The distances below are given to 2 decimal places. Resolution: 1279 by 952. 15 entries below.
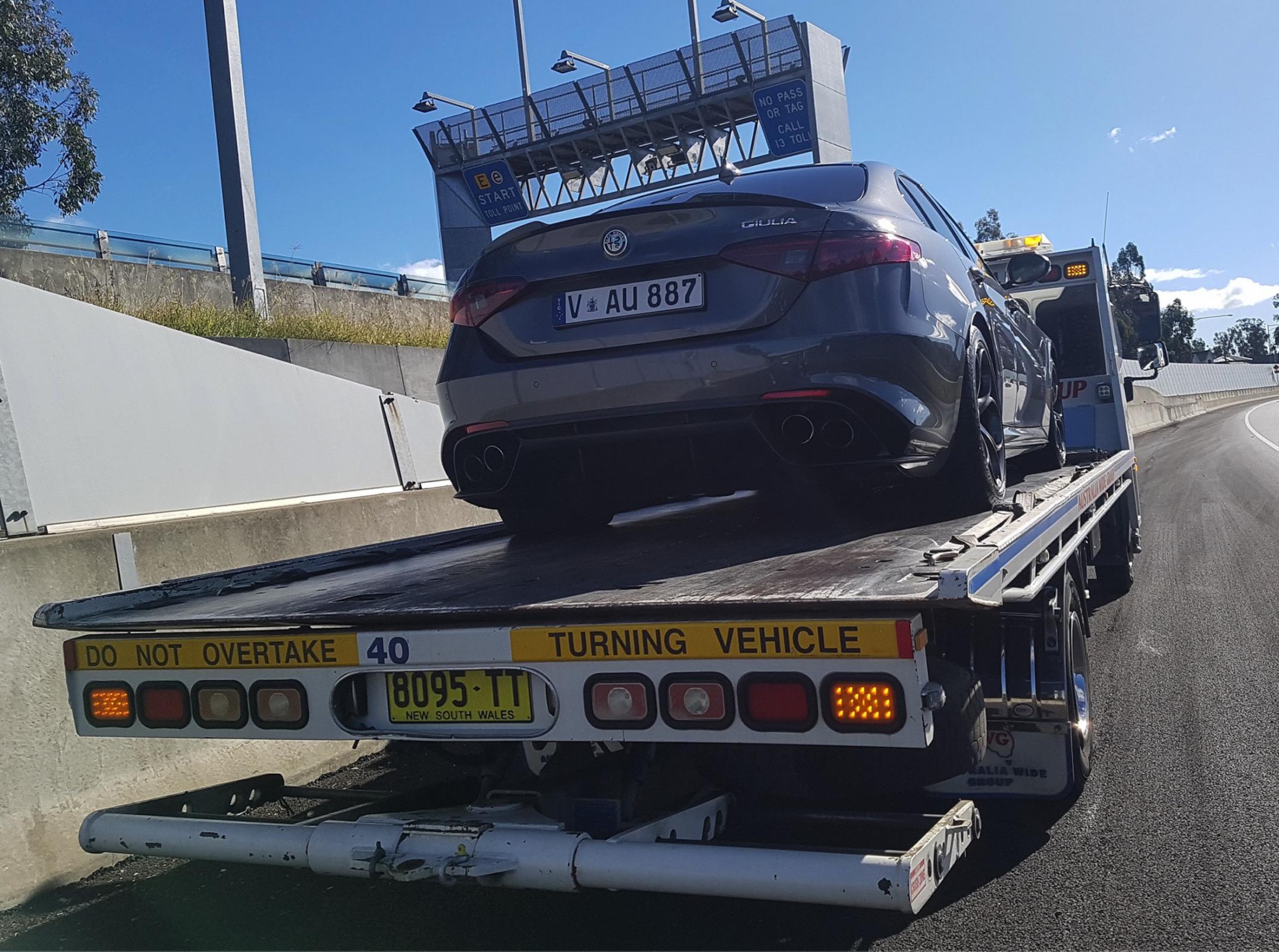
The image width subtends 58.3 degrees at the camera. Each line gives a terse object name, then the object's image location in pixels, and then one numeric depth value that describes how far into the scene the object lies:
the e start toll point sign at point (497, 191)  30.88
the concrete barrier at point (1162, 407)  37.58
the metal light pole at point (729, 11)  23.64
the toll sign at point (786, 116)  25.88
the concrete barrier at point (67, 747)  3.79
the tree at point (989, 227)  79.44
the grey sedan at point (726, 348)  3.54
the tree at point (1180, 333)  105.31
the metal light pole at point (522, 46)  35.12
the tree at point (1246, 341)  151.25
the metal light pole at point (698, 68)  27.89
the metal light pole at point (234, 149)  12.52
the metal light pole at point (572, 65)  29.67
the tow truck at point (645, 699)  2.39
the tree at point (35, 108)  18.06
